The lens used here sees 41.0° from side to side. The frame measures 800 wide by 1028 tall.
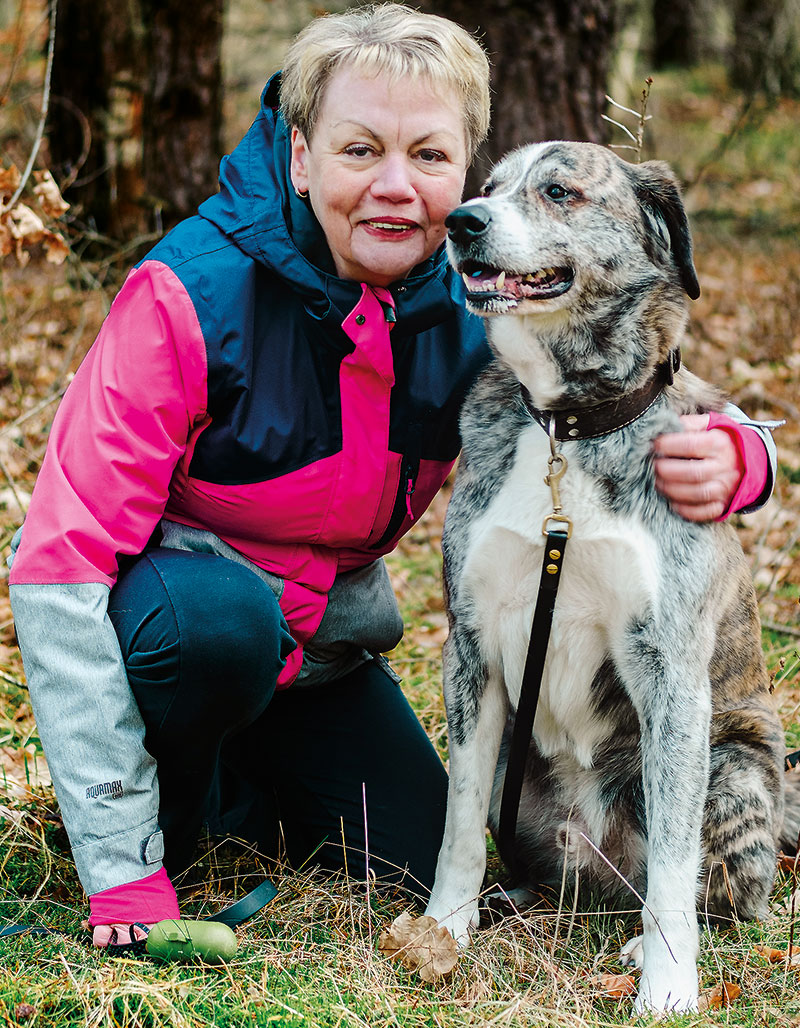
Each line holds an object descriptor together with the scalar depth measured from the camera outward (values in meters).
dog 2.16
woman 2.10
